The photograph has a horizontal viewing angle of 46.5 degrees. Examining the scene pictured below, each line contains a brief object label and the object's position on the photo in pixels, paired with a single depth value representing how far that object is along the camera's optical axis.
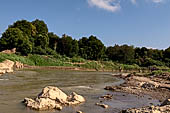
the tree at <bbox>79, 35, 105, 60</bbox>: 67.62
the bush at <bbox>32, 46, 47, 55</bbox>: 53.56
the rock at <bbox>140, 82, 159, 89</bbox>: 17.25
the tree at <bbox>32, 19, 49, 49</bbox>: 57.91
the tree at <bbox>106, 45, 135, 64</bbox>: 73.25
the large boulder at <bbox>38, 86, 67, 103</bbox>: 9.83
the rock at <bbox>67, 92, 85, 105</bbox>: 10.05
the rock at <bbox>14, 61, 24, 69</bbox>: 35.04
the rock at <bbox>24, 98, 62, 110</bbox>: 8.76
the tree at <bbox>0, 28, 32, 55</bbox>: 46.19
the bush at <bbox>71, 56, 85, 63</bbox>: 52.63
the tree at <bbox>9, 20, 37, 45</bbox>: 56.24
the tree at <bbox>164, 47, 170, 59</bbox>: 72.19
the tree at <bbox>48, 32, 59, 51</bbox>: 68.45
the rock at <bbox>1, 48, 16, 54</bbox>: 44.86
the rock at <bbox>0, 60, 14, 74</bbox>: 26.64
